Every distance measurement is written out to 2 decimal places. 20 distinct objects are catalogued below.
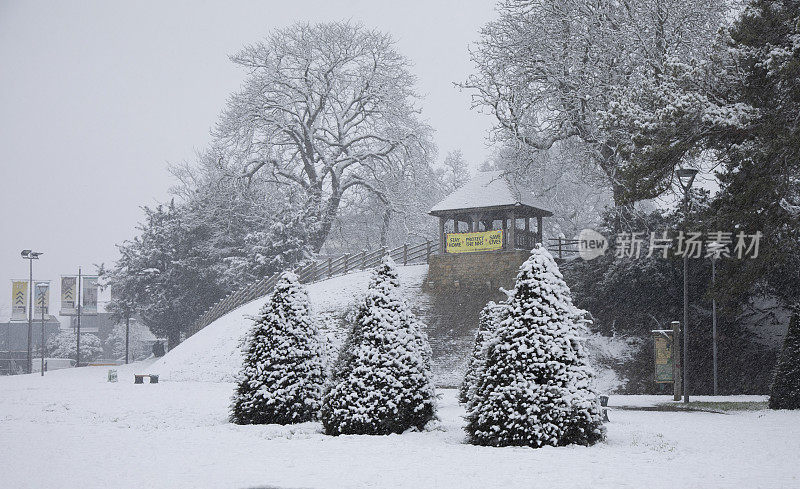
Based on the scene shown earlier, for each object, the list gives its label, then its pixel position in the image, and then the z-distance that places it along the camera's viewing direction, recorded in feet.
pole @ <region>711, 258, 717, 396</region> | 73.82
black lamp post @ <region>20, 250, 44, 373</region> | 143.23
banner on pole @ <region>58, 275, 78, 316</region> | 160.76
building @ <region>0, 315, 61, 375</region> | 270.71
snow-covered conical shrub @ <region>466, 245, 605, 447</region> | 37.83
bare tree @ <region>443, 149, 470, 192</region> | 227.08
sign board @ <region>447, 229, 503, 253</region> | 103.04
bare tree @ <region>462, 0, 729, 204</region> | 90.68
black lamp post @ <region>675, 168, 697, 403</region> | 67.34
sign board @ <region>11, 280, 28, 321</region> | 146.00
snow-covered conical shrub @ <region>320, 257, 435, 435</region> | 42.16
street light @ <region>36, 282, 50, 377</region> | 148.77
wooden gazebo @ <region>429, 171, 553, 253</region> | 102.27
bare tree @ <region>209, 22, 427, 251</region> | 150.92
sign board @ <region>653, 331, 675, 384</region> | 69.67
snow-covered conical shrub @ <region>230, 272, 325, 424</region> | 48.29
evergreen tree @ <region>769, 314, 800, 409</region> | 55.93
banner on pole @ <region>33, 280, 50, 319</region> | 146.72
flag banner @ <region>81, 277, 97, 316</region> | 167.94
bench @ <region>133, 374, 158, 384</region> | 97.43
